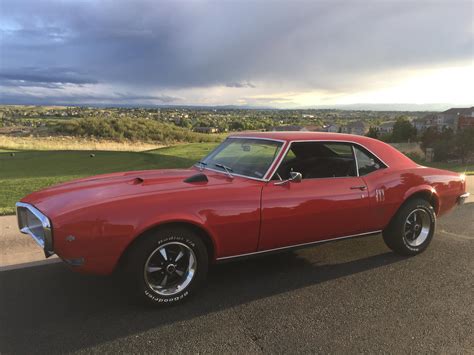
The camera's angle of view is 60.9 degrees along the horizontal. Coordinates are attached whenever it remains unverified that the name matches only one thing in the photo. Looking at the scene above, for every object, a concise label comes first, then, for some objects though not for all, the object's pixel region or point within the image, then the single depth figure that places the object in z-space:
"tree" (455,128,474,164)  52.88
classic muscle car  3.20
